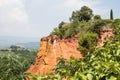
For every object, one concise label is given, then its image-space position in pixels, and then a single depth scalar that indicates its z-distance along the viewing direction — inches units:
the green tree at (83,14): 690.6
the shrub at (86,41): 509.9
